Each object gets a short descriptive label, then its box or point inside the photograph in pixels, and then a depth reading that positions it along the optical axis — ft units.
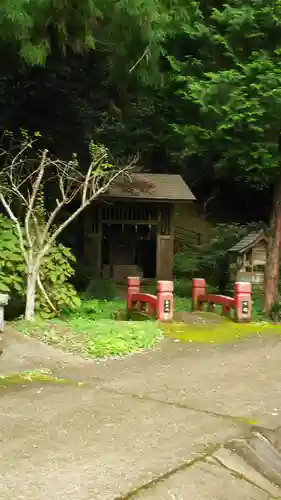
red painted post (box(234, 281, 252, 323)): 30.96
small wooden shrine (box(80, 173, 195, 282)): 51.16
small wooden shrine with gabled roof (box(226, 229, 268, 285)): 44.32
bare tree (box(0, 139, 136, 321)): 25.40
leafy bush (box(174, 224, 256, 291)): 48.42
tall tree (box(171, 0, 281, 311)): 30.48
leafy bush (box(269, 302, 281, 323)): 34.58
